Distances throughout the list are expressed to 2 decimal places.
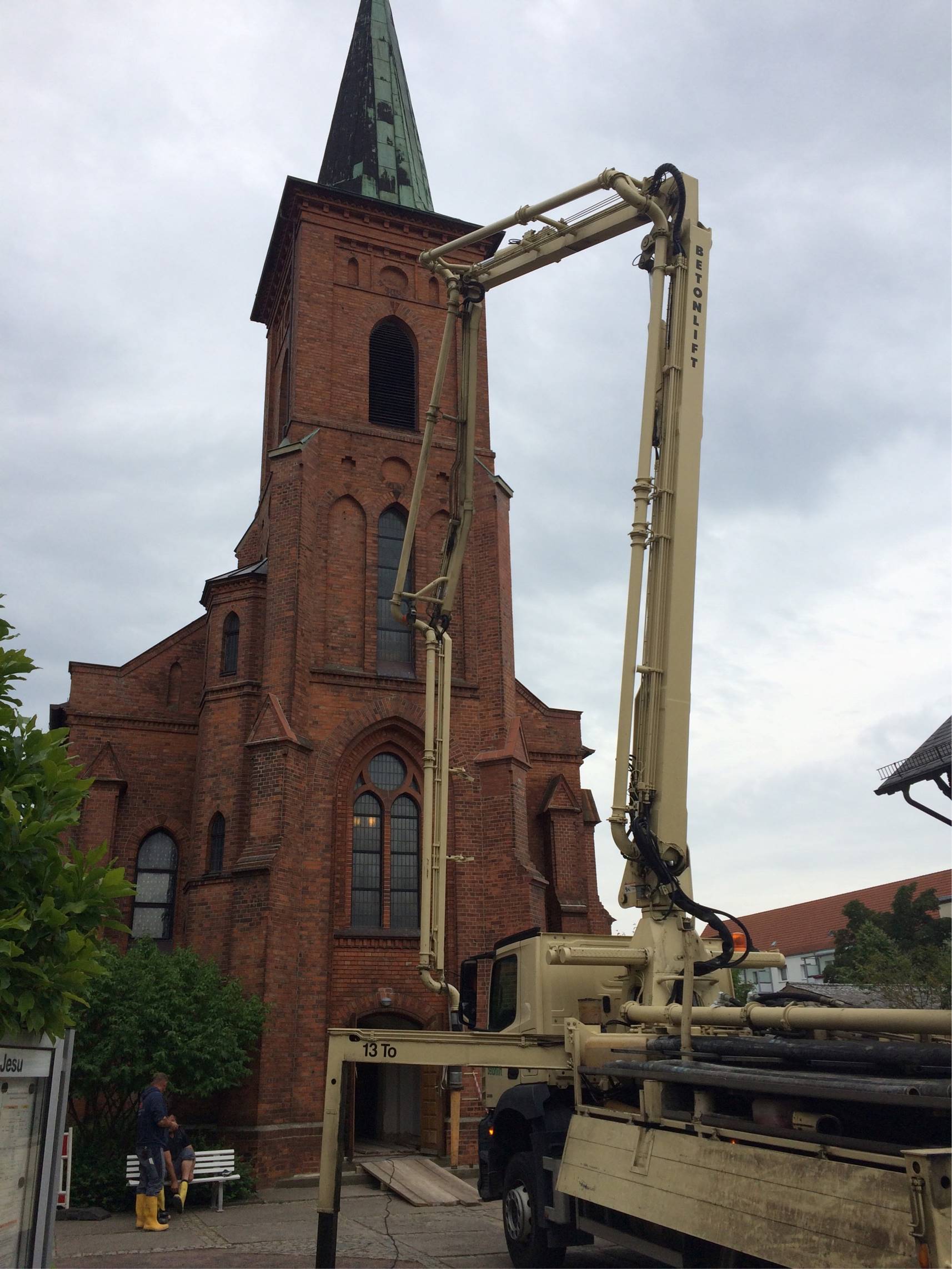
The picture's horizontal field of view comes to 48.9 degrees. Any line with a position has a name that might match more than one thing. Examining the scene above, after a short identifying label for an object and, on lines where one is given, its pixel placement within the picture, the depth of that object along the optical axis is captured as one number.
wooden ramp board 14.14
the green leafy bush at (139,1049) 14.91
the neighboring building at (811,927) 63.09
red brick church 17.89
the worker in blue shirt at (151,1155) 12.93
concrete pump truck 5.50
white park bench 14.49
